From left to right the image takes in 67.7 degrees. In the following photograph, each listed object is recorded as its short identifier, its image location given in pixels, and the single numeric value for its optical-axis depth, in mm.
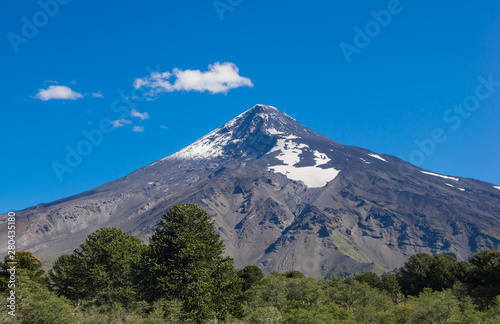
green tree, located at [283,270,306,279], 99938
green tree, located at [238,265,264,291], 75381
